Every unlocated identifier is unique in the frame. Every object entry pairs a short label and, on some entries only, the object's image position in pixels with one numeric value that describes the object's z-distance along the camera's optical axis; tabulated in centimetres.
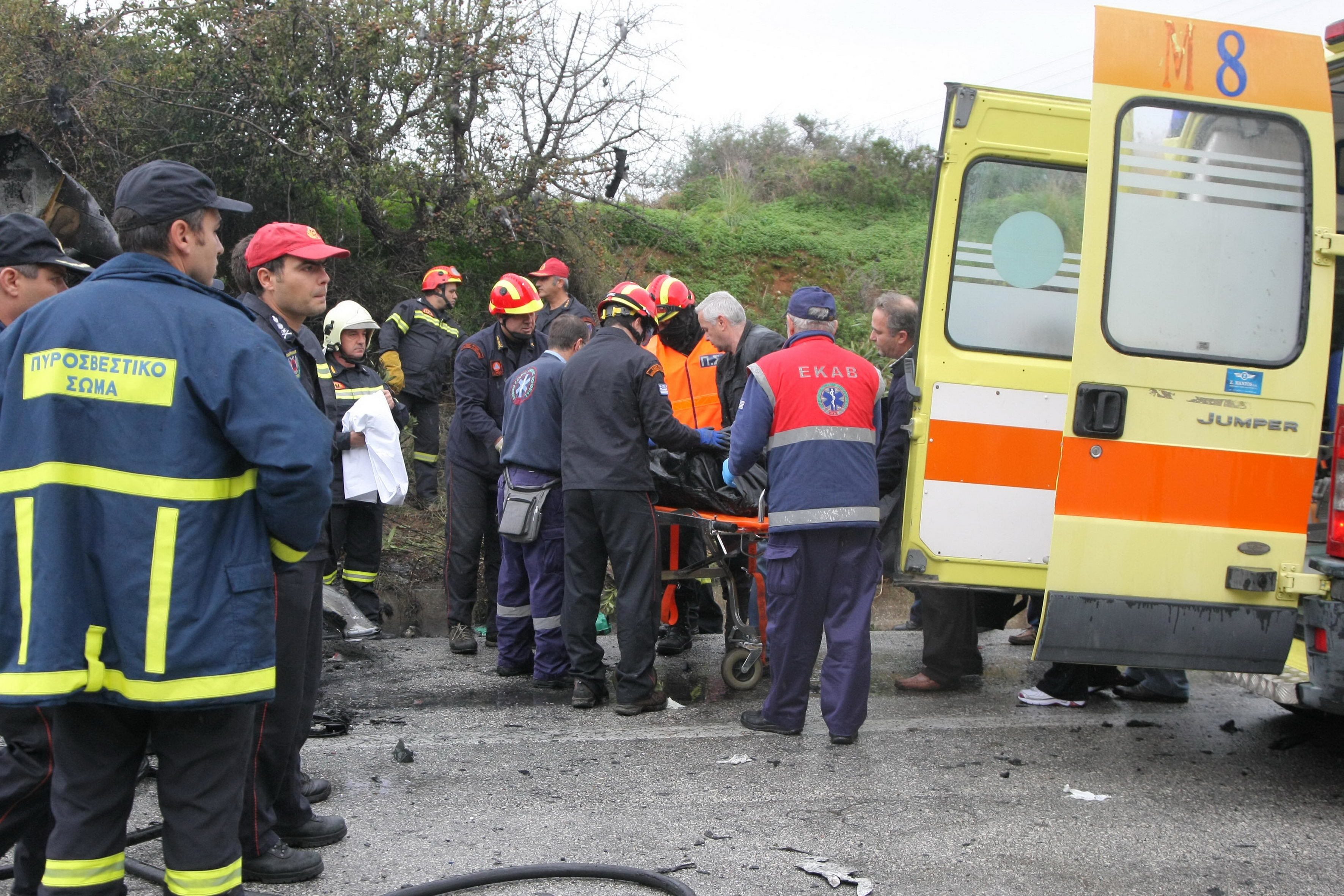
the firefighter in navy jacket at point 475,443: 646
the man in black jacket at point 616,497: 526
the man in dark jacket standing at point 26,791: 288
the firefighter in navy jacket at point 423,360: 841
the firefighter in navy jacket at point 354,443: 648
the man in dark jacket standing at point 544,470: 568
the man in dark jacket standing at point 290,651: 330
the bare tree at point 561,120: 1020
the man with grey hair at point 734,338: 615
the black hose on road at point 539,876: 316
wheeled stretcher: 545
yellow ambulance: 407
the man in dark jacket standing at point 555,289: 744
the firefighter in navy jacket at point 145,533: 237
